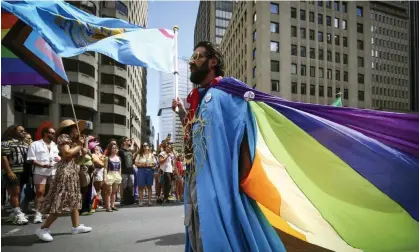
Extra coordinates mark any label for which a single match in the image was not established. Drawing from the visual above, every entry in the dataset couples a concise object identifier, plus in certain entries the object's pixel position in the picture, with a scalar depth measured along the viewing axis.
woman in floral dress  4.96
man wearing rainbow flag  2.46
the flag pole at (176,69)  3.19
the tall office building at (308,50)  42.62
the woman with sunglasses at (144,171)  9.88
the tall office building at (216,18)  94.56
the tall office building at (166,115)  145.35
